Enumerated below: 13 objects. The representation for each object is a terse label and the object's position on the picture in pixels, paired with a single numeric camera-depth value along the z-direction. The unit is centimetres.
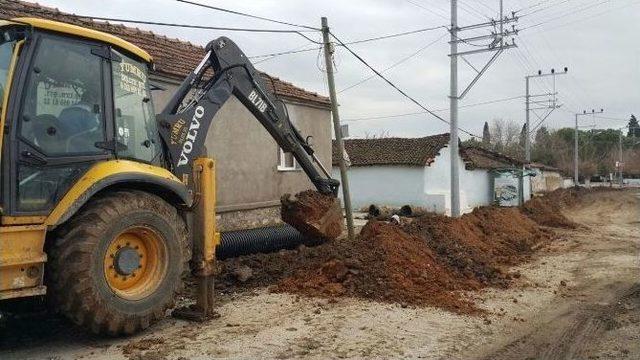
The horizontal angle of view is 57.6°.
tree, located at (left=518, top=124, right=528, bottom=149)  8070
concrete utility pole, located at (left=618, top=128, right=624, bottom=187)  7197
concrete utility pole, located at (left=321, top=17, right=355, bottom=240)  1227
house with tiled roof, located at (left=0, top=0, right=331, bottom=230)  1221
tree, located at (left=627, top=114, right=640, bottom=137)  10772
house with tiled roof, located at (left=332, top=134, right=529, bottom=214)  2945
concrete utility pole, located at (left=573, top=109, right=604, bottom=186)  5688
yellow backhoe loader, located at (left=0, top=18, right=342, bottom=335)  509
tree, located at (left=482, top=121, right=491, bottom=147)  7511
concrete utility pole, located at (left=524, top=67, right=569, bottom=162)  4023
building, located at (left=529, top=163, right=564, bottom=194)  5219
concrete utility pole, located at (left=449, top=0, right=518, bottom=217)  2022
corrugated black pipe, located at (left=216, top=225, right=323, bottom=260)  1029
